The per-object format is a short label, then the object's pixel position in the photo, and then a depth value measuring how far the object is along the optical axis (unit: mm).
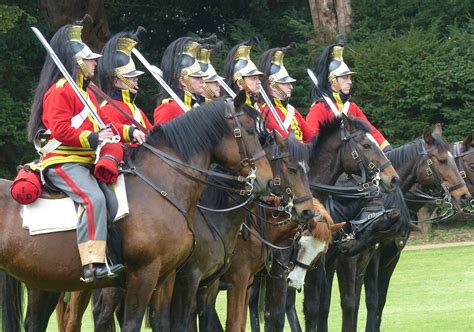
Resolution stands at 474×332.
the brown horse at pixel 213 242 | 19047
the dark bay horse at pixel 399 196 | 23812
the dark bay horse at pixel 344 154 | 22016
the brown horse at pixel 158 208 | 17125
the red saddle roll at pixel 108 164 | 17187
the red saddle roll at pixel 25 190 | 16937
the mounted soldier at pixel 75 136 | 16797
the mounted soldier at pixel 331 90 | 24734
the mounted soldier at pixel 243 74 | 22516
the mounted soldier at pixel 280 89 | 23594
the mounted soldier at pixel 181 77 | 21250
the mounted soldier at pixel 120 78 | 19969
